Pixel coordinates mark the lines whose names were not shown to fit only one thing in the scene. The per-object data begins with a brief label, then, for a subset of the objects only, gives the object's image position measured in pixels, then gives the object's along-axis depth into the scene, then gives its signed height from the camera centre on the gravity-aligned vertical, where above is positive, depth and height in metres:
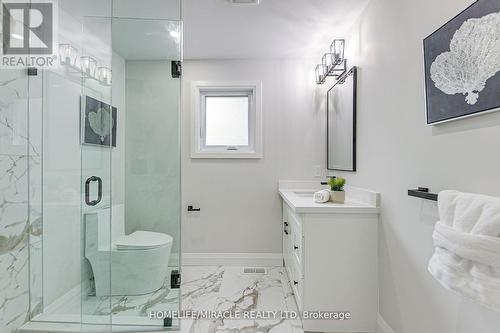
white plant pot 1.82 -0.22
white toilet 1.89 -0.74
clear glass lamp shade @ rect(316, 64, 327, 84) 2.35 +0.93
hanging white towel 0.74 -0.26
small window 2.72 +0.55
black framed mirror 1.99 +0.39
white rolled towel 1.81 -0.22
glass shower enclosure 1.64 -0.03
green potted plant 1.82 -0.18
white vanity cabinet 1.62 -0.65
